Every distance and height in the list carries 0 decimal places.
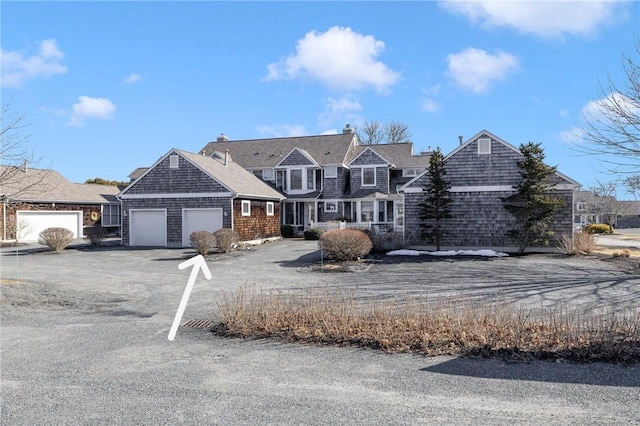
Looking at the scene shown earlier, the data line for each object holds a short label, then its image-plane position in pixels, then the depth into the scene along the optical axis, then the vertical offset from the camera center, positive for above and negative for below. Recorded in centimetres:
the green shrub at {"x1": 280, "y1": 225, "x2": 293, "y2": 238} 3422 -108
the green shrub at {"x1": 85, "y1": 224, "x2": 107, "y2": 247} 2781 -102
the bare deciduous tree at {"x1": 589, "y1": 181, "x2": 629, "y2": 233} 5422 +105
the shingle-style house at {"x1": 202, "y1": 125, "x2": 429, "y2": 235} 3434 +280
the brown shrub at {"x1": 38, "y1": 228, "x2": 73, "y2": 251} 2480 -100
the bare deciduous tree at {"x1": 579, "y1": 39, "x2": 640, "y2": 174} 1310 +256
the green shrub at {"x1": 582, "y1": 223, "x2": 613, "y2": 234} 4844 -168
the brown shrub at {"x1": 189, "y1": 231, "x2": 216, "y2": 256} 2238 -115
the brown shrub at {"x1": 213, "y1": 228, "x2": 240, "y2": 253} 2308 -107
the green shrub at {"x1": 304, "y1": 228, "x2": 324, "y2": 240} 3167 -115
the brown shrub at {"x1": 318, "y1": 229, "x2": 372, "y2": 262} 1894 -114
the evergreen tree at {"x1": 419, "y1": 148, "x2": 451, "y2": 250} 2275 +64
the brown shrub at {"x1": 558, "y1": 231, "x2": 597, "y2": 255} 2106 -139
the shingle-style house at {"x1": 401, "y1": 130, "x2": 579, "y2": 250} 2269 +112
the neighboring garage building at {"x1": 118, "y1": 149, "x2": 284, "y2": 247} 2681 +82
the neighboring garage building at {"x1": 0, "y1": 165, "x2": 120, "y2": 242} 3075 +67
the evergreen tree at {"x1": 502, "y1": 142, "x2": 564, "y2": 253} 2116 +56
